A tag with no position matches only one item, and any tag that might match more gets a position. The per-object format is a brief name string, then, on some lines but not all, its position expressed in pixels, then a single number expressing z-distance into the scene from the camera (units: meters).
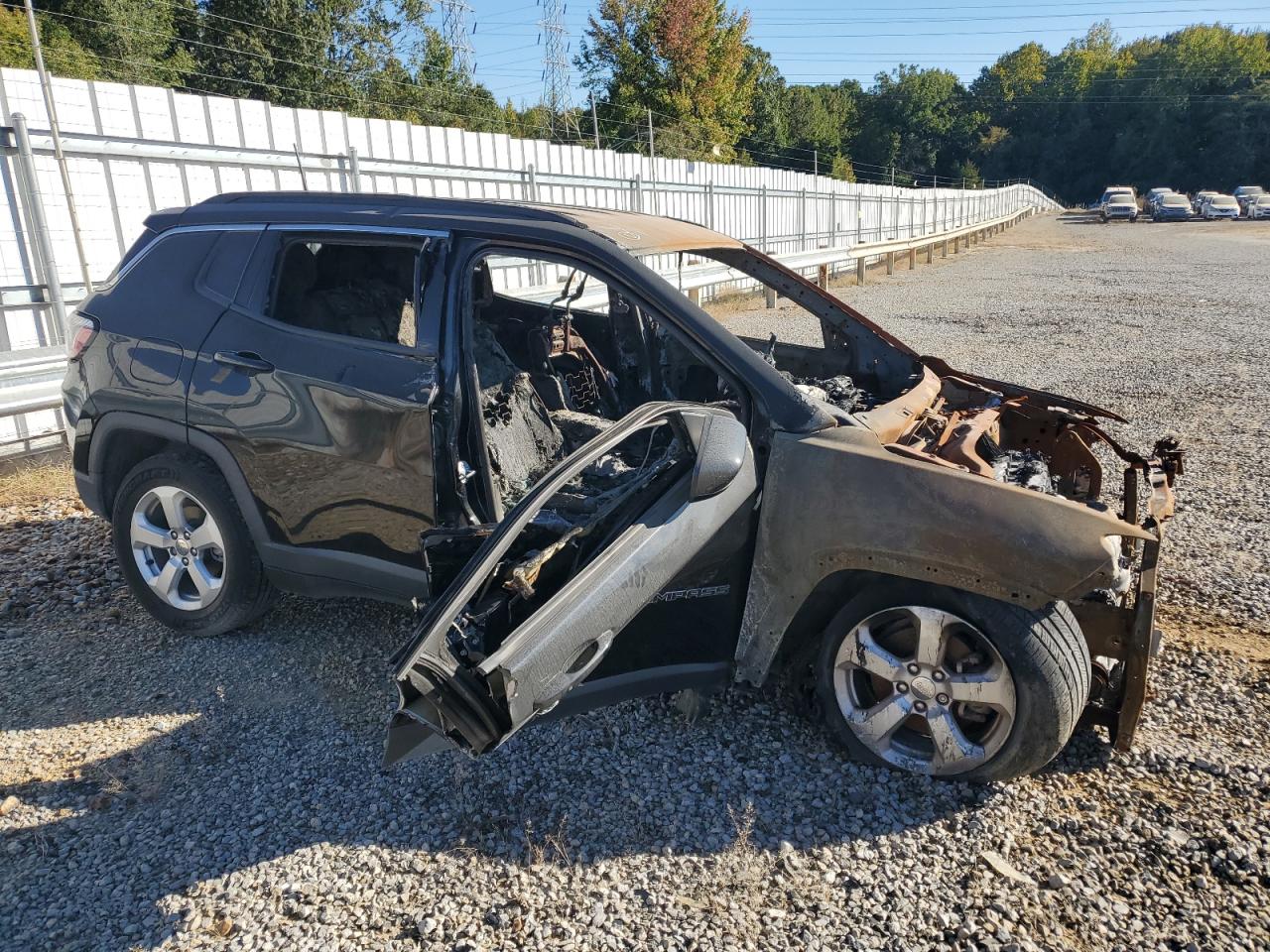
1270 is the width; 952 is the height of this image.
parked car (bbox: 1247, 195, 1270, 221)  49.34
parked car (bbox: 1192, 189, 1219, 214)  52.25
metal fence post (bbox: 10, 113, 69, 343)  6.43
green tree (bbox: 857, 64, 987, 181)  88.06
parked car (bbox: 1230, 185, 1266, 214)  51.84
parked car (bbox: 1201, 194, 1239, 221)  49.25
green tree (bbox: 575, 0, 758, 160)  36.34
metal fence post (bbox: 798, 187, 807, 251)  21.66
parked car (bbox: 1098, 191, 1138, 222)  51.44
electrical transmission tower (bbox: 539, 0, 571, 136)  38.75
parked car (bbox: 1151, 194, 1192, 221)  50.44
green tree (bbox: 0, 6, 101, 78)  20.69
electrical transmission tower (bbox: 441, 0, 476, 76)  38.72
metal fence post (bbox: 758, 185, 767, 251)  19.08
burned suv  2.66
